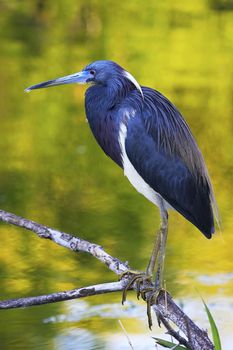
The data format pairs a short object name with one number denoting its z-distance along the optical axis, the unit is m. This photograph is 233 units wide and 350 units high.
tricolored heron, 7.57
